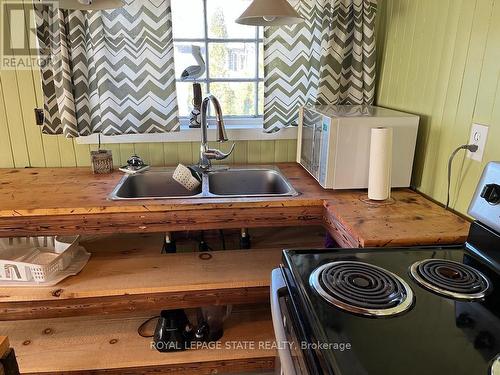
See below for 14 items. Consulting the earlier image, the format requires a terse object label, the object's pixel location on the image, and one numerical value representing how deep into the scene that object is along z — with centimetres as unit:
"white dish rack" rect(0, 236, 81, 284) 148
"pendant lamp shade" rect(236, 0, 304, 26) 137
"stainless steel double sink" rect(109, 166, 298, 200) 186
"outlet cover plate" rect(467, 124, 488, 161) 120
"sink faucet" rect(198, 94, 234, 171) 174
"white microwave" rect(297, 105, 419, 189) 148
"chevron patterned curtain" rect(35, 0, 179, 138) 169
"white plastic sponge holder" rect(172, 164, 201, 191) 184
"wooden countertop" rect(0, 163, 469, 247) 132
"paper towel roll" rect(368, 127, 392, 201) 141
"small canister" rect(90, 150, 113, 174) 184
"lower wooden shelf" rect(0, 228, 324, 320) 145
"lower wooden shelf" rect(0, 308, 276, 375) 159
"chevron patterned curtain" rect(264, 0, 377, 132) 181
